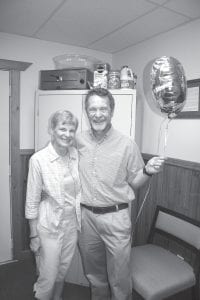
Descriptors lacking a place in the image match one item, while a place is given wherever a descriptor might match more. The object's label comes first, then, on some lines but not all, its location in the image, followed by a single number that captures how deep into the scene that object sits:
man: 1.67
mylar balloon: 1.42
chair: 1.62
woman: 1.63
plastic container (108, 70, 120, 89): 2.20
